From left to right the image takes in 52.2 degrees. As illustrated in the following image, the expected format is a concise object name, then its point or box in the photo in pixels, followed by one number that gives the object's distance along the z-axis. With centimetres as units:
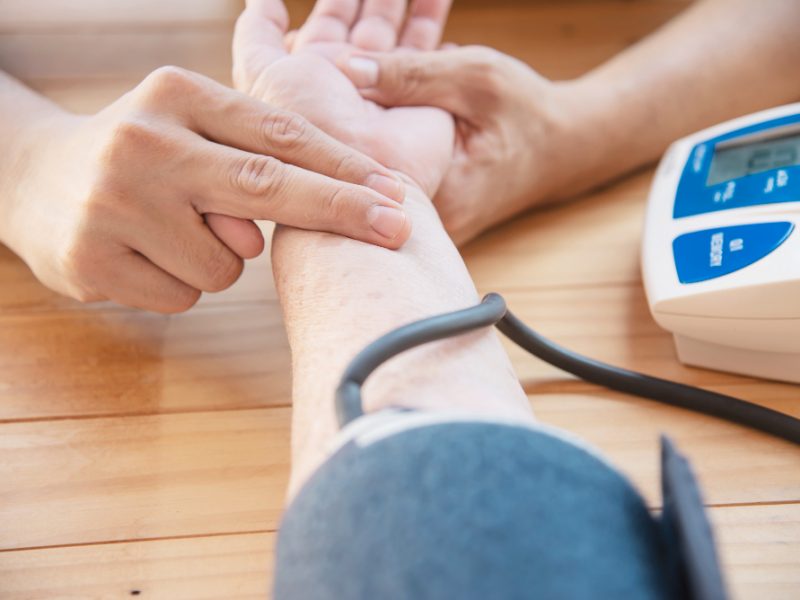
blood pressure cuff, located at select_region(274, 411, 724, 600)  30
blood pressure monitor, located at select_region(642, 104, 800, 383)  61
